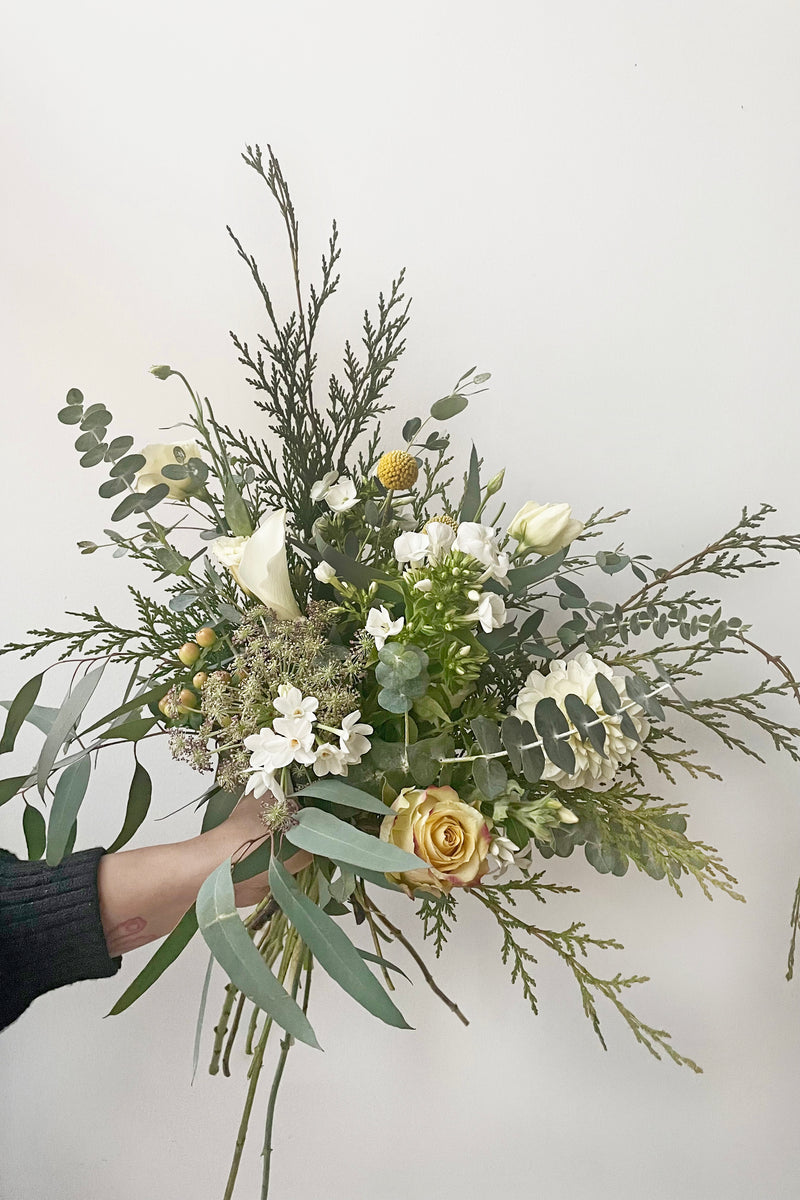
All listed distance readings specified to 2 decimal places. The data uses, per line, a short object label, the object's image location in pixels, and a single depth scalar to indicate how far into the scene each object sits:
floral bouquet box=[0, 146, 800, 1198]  0.69
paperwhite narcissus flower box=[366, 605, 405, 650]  0.70
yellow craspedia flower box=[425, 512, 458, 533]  0.80
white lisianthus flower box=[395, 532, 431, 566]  0.72
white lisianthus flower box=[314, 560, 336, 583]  0.75
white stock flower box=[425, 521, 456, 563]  0.71
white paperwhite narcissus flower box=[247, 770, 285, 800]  0.70
